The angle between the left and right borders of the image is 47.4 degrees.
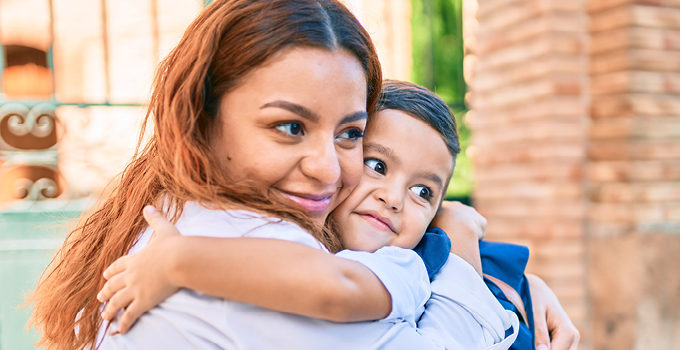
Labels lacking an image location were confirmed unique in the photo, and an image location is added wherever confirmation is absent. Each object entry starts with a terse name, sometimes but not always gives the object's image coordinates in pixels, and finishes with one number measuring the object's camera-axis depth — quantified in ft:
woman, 2.07
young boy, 2.23
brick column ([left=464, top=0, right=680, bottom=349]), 5.09
